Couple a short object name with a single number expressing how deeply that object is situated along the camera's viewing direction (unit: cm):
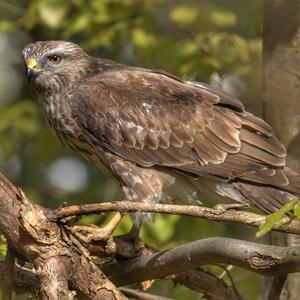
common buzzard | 1067
